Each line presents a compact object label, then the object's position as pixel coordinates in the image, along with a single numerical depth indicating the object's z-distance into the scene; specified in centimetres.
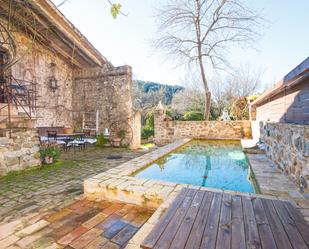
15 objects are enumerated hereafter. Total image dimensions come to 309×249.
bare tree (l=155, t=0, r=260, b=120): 1028
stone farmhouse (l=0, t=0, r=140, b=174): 654
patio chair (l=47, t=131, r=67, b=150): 649
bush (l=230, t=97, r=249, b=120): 1212
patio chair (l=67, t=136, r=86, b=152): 709
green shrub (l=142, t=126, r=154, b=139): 1282
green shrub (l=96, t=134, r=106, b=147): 816
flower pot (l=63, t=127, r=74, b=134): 740
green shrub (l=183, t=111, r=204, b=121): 1321
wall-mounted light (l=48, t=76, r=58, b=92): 811
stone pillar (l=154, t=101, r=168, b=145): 1034
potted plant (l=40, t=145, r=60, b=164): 511
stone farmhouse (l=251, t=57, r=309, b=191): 263
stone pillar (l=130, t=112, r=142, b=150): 791
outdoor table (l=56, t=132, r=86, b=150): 674
